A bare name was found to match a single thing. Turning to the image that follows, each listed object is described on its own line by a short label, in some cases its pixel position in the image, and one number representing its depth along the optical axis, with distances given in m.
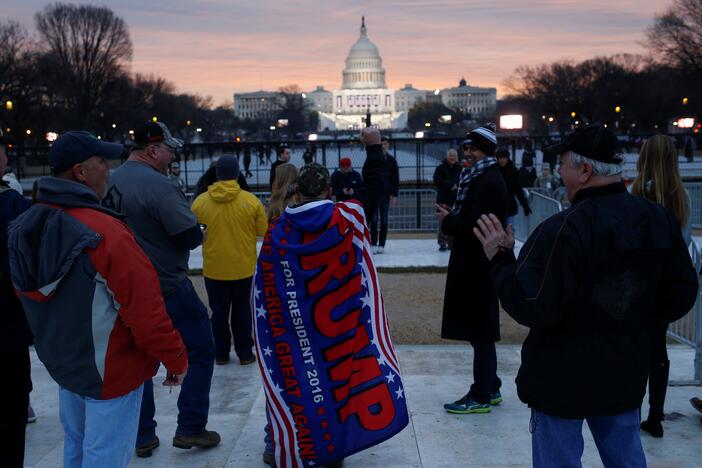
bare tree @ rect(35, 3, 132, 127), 65.19
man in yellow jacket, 6.93
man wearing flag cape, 4.48
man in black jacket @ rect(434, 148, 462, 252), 13.46
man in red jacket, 3.40
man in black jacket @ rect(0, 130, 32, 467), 4.20
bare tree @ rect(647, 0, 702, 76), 61.53
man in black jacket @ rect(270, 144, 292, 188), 14.15
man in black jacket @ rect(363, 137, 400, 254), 13.91
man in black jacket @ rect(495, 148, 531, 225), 11.98
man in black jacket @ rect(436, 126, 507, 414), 5.41
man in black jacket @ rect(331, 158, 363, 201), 11.72
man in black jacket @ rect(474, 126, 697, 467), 3.20
